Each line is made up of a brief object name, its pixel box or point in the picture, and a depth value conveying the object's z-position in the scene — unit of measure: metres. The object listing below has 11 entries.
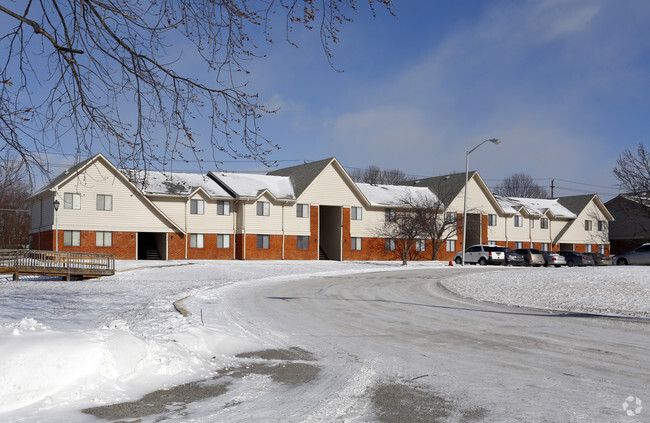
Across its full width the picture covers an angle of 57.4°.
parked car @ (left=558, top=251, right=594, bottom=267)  50.97
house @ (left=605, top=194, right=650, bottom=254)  72.53
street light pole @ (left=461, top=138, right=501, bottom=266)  42.15
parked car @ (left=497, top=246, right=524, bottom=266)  50.04
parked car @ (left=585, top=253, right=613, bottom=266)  51.76
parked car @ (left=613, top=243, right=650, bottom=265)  45.13
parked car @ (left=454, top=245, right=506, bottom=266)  49.84
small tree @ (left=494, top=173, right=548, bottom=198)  123.75
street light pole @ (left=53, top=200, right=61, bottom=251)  44.12
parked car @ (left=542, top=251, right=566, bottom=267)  51.41
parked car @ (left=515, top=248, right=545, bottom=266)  50.28
